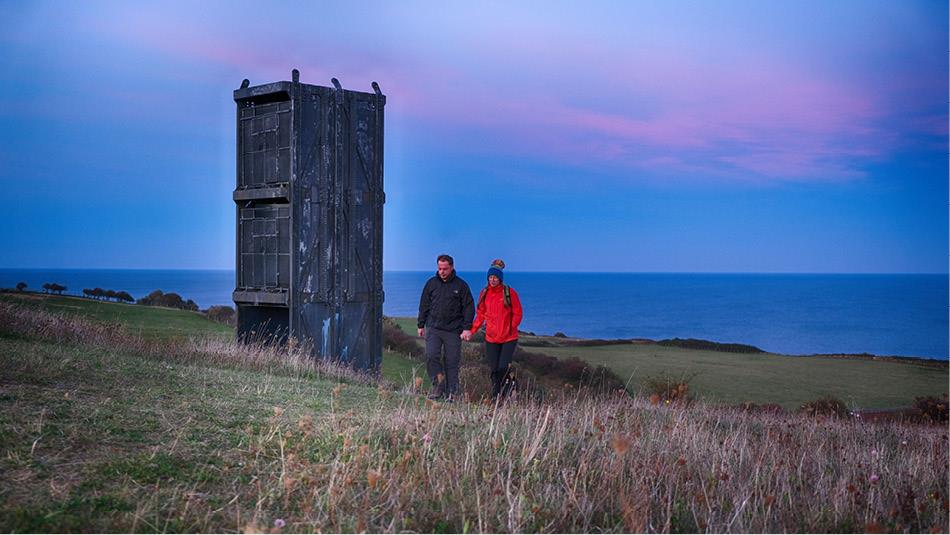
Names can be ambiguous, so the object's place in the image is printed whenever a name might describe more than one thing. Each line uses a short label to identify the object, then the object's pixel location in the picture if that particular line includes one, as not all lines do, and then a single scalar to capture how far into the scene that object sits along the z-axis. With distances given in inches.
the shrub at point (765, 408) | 615.7
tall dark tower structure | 654.5
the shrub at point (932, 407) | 701.3
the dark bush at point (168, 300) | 1332.4
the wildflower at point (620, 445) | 189.3
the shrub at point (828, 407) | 654.5
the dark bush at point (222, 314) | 1114.3
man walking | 505.0
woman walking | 483.5
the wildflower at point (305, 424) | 262.5
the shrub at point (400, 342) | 1000.2
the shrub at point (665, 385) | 653.3
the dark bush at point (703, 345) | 1152.8
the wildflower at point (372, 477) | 202.7
